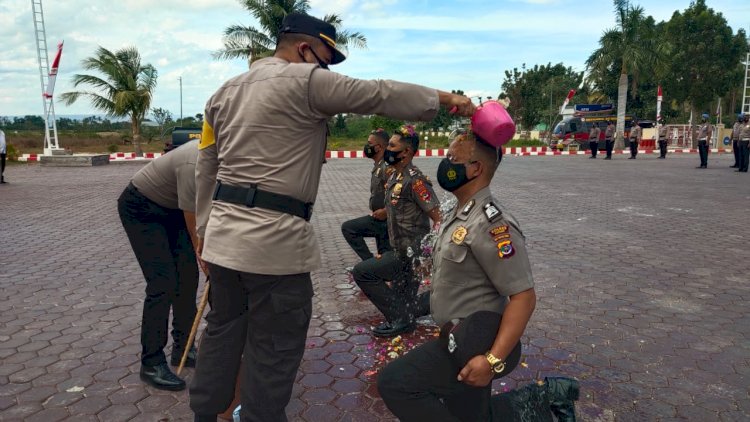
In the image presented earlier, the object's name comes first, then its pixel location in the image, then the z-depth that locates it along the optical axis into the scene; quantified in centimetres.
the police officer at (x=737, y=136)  1702
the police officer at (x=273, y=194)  230
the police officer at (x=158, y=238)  326
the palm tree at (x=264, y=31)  2544
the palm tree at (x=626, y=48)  3119
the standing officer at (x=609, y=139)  2436
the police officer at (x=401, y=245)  426
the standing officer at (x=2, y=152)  1425
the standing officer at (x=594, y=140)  2556
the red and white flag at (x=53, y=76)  2100
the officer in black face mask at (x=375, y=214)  516
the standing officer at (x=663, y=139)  2389
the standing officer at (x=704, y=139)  1850
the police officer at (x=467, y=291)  221
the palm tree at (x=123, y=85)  2641
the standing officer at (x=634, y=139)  2459
